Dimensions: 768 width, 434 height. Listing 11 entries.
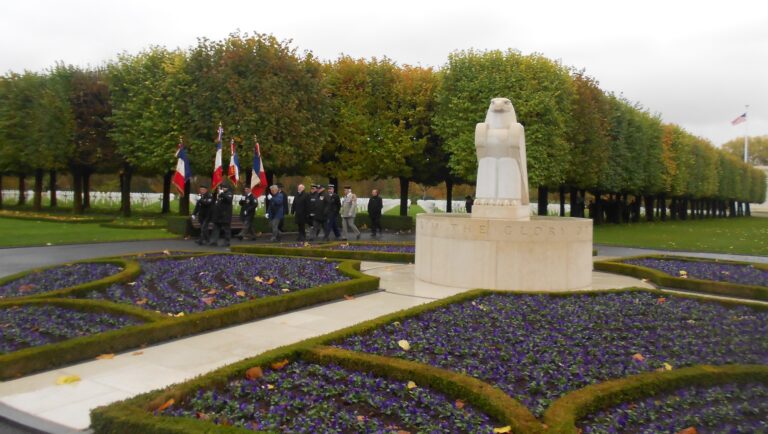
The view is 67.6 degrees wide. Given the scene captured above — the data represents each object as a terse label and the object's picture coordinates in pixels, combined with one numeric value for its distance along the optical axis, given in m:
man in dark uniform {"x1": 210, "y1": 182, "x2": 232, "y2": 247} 19.98
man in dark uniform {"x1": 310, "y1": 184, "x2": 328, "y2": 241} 21.72
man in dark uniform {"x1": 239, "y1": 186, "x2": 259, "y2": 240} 22.81
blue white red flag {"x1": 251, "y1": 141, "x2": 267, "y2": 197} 21.84
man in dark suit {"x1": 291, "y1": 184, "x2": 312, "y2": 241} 22.22
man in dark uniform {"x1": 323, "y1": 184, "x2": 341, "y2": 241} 22.23
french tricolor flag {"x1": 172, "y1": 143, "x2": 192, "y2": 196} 20.38
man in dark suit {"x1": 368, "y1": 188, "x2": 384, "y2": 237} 25.94
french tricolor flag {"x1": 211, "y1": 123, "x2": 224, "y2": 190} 20.03
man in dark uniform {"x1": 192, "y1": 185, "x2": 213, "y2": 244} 20.41
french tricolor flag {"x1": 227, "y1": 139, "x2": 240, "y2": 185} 21.39
